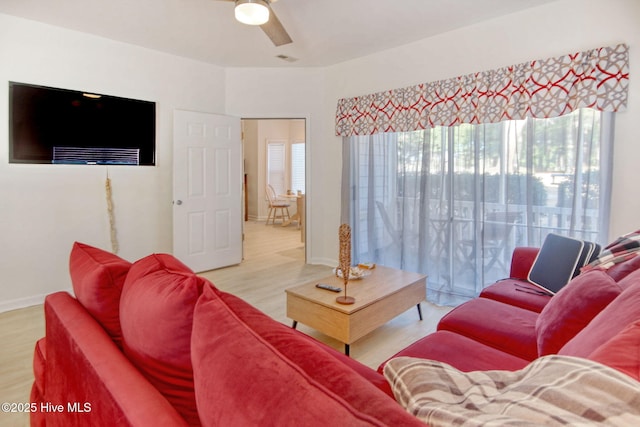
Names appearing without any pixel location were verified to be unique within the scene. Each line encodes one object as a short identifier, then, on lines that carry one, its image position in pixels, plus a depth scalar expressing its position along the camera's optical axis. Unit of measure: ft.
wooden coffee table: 7.50
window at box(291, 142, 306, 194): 29.73
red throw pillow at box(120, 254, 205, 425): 2.74
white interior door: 14.03
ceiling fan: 7.72
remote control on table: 8.39
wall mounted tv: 10.70
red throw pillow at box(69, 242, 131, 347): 3.78
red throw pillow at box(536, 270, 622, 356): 4.52
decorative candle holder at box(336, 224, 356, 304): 7.48
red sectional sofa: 1.79
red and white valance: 8.71
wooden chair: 27.27
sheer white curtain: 9.21
